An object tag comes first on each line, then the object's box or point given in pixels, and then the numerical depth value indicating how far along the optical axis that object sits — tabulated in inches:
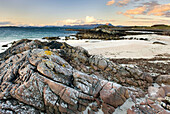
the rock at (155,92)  343.9
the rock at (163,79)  419.1
